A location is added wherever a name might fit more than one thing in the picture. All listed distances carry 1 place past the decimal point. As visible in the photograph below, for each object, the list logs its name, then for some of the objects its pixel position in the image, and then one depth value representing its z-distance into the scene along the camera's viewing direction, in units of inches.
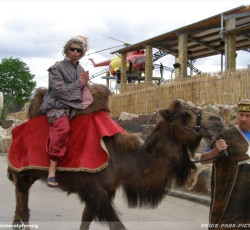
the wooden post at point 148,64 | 1058.1
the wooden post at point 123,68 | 1232.7
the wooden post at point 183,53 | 916.6
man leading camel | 182.5
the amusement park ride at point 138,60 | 1451.8
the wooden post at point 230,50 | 816.3
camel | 191.3
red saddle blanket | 196.5
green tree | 3104.1
